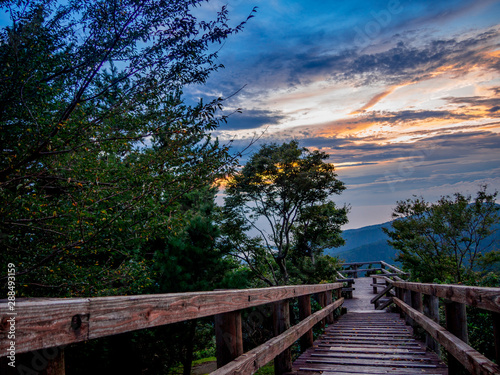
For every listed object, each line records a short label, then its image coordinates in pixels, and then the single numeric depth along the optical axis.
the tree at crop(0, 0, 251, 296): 5.37
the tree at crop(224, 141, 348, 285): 20.23
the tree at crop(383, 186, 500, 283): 15.55
